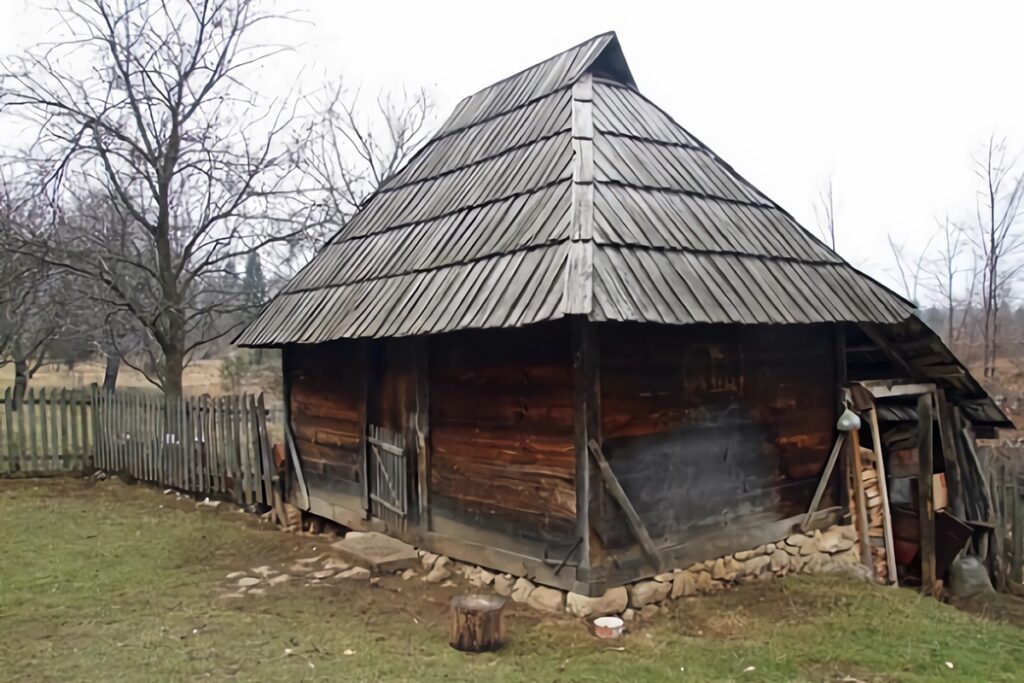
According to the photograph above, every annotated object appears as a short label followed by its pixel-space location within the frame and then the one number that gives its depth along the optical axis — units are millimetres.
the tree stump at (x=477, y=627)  5117
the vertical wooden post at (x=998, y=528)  8742
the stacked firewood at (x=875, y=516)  7754
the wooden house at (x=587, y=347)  5766
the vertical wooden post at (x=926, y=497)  7828
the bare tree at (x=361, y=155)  21391
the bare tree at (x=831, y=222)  33938
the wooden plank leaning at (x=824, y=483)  7305
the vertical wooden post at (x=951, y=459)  8312
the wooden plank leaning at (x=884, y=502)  7617
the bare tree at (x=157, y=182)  12961
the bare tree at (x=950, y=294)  33728
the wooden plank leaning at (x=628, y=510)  5668
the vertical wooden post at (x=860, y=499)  7523
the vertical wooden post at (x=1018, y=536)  8875
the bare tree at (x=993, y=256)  25641
